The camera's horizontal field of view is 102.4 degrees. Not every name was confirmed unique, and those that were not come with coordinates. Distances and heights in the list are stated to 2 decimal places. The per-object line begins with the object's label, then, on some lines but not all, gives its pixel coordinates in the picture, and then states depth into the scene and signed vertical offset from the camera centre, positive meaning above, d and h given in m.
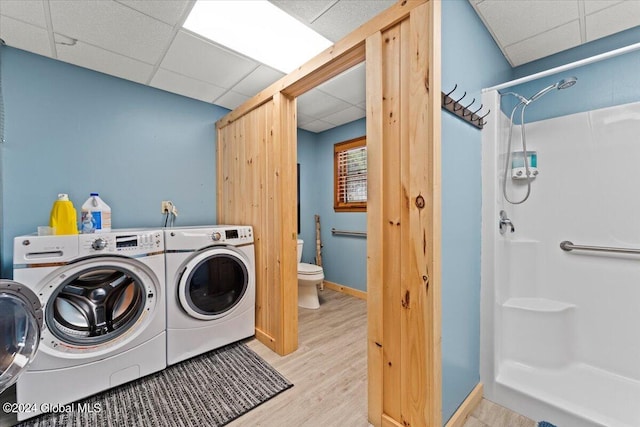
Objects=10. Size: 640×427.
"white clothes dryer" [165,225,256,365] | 1.82 -0.59
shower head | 1.41 +0.71
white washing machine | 1.37 -0.59
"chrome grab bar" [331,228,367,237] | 3.19 -0.28
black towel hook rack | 1.21 +0.52
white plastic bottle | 1.71 -0.02
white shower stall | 1.54 -0.44
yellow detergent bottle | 1.59 -0.02
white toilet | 2.83 -0.82
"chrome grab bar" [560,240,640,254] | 1.59 -0.26
